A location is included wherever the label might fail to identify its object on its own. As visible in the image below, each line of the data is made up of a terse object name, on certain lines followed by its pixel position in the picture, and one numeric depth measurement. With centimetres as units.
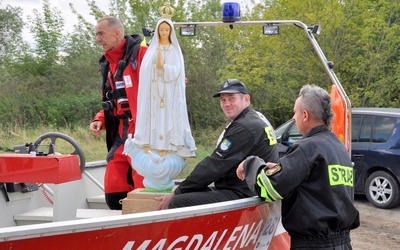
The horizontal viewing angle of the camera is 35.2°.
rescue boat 263
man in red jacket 454
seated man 381
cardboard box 396
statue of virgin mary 397
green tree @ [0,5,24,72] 2494
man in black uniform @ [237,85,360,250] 316
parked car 942
